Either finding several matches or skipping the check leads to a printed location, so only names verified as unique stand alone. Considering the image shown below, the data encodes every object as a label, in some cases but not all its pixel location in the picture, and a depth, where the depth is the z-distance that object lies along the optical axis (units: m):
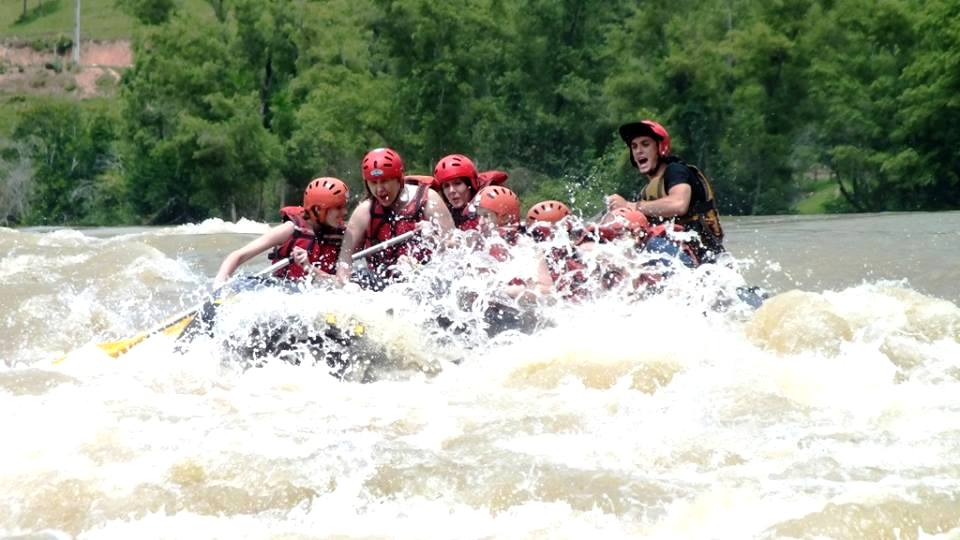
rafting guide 19.34
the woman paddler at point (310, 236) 18.91
